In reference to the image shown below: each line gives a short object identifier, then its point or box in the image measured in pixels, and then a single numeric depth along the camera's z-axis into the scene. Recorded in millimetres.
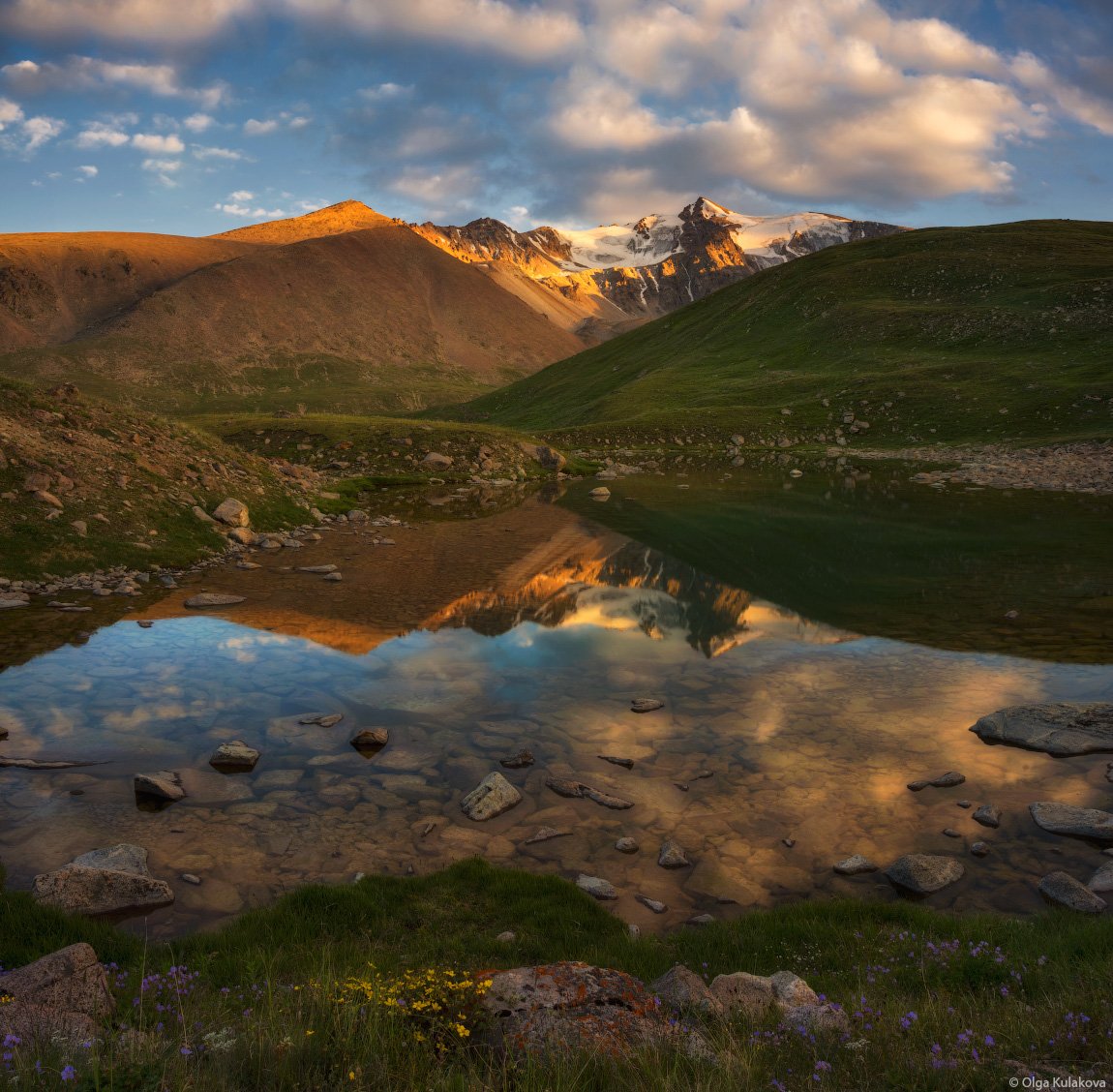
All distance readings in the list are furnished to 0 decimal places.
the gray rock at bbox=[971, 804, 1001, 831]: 10898
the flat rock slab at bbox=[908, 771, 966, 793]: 11977
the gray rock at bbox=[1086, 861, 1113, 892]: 9172
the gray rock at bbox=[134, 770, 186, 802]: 11406
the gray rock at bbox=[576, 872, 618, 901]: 9352
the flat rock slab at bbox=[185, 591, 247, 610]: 22078
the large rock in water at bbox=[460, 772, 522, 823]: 11203
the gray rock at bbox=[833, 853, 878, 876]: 9859
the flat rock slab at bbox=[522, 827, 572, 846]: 10648
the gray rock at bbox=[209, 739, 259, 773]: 12477
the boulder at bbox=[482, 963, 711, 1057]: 5457
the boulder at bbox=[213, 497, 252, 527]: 30656
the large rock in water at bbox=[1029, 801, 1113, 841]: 10387
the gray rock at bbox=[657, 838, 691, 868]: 10039
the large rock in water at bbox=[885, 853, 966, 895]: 9414
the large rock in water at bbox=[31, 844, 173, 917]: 8500
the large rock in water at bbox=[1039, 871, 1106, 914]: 8703
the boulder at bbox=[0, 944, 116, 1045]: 5379
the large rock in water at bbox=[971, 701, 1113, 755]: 13227
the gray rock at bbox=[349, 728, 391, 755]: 13344
